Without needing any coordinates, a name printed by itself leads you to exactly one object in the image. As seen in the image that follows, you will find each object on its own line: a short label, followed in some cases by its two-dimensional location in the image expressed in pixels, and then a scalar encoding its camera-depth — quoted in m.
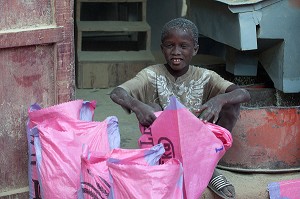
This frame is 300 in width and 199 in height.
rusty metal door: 4.04
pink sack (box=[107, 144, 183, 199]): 3.28
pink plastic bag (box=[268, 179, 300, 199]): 4.38
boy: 3.99
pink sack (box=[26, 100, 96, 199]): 4.02
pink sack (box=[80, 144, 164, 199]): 3.43
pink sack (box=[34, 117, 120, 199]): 3.76
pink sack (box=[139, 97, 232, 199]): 3.56
